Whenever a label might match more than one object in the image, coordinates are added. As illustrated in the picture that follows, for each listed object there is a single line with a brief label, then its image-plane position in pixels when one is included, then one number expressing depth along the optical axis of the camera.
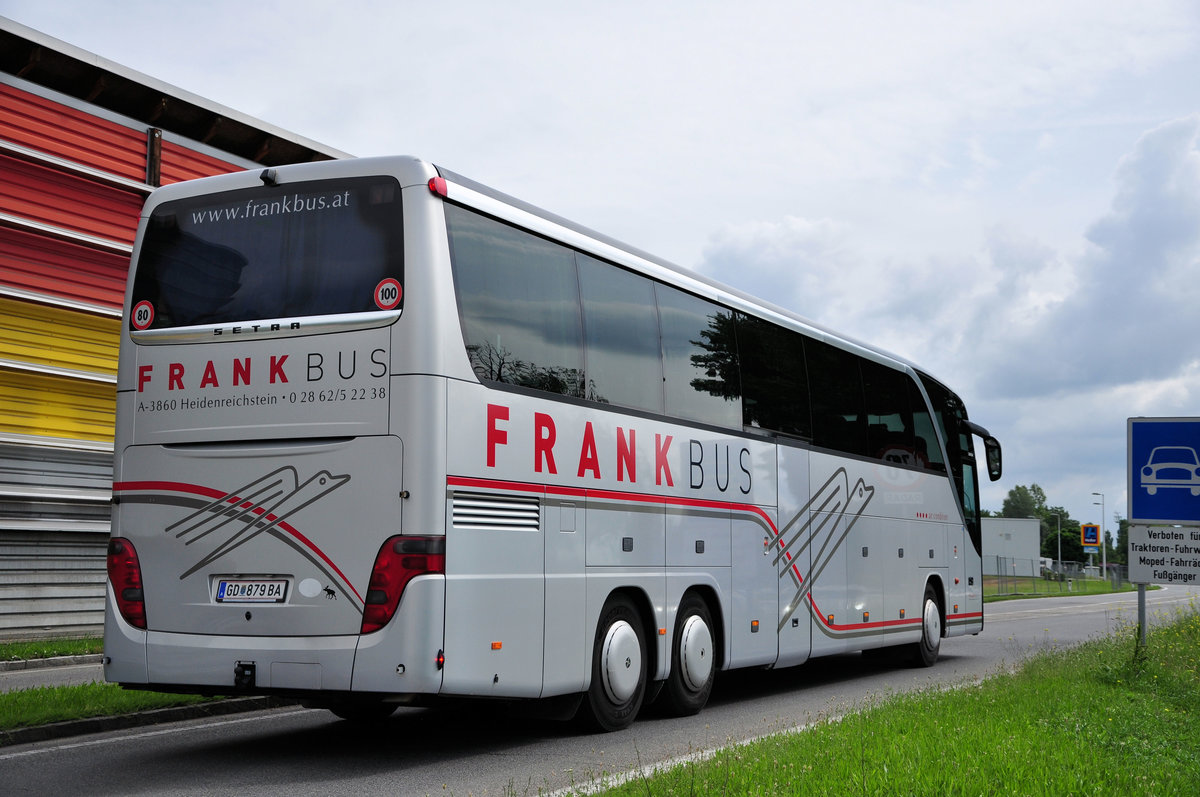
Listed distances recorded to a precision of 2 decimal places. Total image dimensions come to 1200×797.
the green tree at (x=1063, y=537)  162.12
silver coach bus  8.27
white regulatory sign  13.70
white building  72.12
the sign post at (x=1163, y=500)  13.77
